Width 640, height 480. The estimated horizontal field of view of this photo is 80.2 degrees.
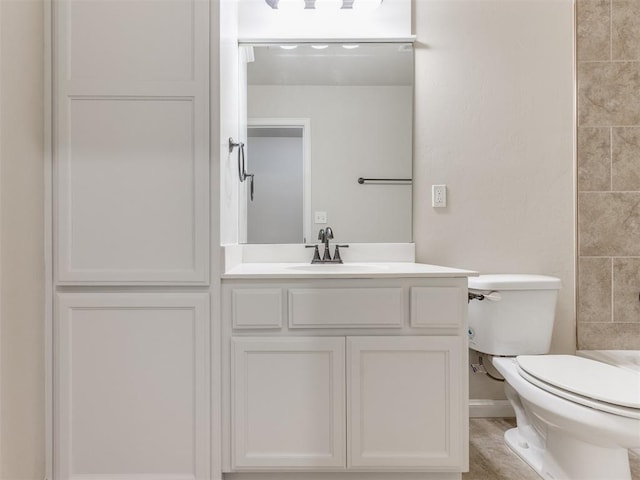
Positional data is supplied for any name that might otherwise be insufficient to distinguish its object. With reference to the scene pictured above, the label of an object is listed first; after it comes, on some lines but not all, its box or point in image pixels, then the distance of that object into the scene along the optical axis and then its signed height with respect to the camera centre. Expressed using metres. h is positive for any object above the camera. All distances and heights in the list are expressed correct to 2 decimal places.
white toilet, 1.18 -0.51
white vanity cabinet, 1.30 -0.49
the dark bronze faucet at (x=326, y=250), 1.80 -0.07
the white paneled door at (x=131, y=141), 1.29 +0.32
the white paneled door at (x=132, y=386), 1.28 -0.51
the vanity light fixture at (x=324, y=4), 1.84 +1.13
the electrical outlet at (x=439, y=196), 1.88 +0.20
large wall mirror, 1.87 +0.47
